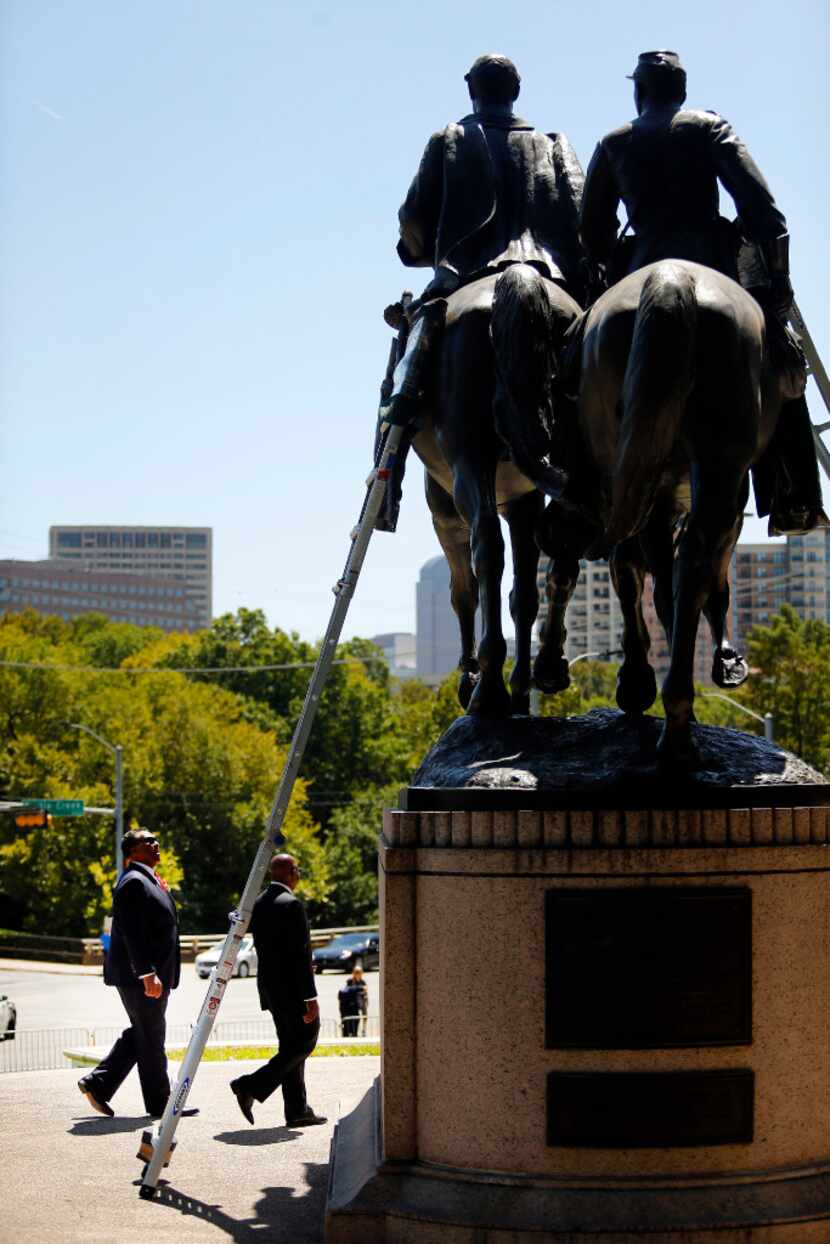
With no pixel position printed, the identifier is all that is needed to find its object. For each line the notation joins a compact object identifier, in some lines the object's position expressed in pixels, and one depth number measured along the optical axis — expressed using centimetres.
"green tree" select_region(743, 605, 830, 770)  4838
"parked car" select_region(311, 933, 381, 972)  4456
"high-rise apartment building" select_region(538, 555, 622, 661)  16888
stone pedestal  766
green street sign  4241
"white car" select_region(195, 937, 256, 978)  4147
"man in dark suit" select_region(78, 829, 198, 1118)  1085
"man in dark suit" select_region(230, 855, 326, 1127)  1056
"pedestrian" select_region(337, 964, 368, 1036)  2589
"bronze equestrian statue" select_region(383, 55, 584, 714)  925
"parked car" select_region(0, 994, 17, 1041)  2583
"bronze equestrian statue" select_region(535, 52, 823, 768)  820
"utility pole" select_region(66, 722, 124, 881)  4791
